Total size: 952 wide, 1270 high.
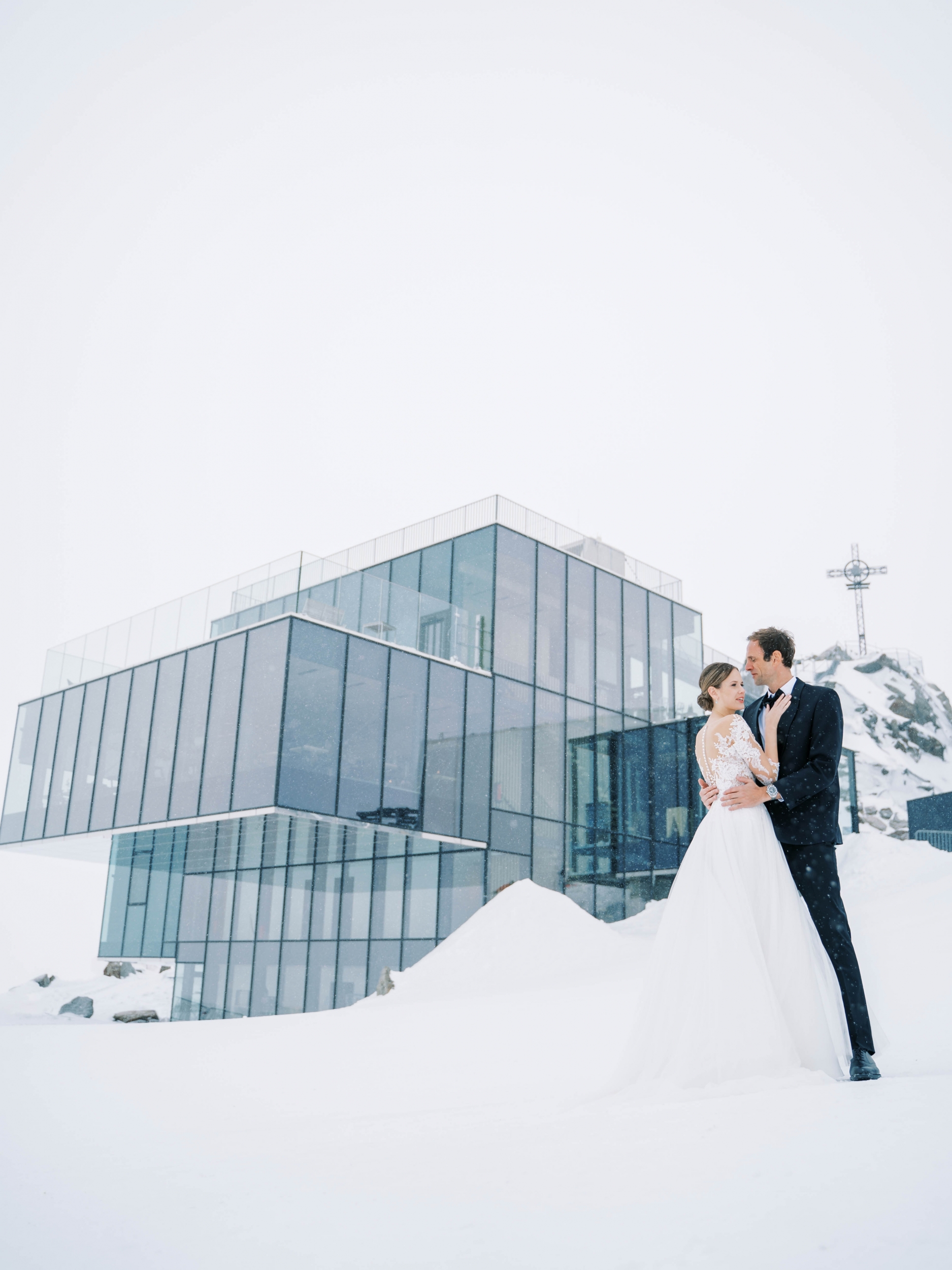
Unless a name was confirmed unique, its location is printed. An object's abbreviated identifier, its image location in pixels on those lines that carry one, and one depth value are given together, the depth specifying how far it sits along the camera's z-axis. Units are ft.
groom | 15.21
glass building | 67.36
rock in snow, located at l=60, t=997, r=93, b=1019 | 97.81
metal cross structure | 264.11
